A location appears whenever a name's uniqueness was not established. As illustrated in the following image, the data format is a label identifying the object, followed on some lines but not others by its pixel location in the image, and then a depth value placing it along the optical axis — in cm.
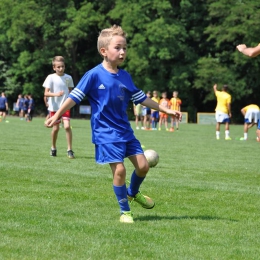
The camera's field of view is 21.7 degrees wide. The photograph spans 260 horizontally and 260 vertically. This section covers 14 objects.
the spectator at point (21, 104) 5261
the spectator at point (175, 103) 3559
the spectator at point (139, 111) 3572
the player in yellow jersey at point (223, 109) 2609
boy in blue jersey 692
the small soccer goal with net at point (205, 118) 5396
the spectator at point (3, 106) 4291
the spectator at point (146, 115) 3572
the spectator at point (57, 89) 1426
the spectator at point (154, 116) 3678
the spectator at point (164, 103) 3566
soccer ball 1195
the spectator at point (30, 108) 4523
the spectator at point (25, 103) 5026
